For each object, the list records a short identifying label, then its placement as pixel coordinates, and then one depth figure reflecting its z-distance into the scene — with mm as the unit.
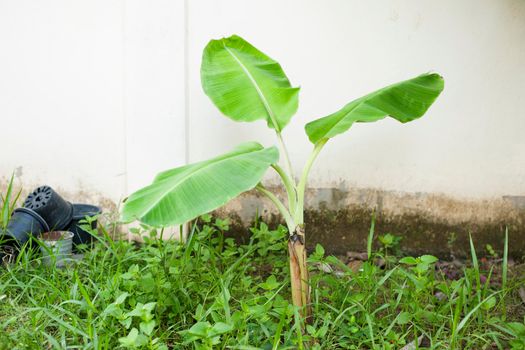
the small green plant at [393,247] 3469
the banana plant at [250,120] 1971
